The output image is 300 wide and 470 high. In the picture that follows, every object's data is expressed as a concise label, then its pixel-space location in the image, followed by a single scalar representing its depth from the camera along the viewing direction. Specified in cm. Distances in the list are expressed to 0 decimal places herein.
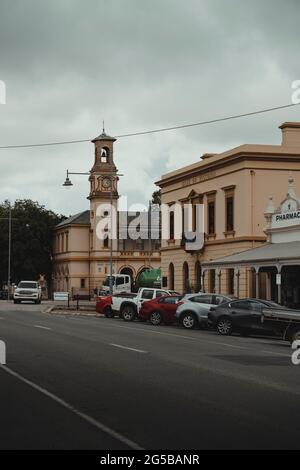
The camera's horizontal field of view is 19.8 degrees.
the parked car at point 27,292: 6719
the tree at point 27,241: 10244
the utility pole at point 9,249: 9219
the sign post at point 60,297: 8112
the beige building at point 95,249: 9906
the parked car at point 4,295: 9610
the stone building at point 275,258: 3919
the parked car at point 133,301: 4191
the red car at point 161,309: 3850
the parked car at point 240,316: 3078
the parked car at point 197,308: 3525
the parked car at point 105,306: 4488
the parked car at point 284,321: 2650
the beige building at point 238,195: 4991
